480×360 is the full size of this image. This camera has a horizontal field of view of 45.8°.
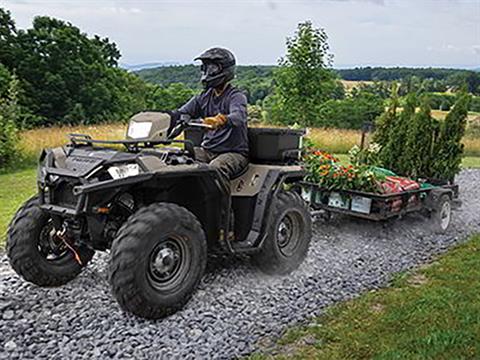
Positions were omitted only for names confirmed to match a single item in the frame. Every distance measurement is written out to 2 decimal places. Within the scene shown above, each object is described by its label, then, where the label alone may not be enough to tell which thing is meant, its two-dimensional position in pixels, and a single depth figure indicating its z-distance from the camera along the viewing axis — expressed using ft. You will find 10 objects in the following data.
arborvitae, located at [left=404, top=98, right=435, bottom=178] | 31.60
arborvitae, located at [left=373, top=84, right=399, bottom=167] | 33.53
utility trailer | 23.50
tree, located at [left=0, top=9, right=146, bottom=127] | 111.65
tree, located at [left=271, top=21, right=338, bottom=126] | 72.28
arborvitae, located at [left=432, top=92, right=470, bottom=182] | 31.65
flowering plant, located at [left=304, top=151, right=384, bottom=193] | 24.02
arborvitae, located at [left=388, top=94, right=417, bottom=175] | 32.01
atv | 13.46
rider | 16.96
